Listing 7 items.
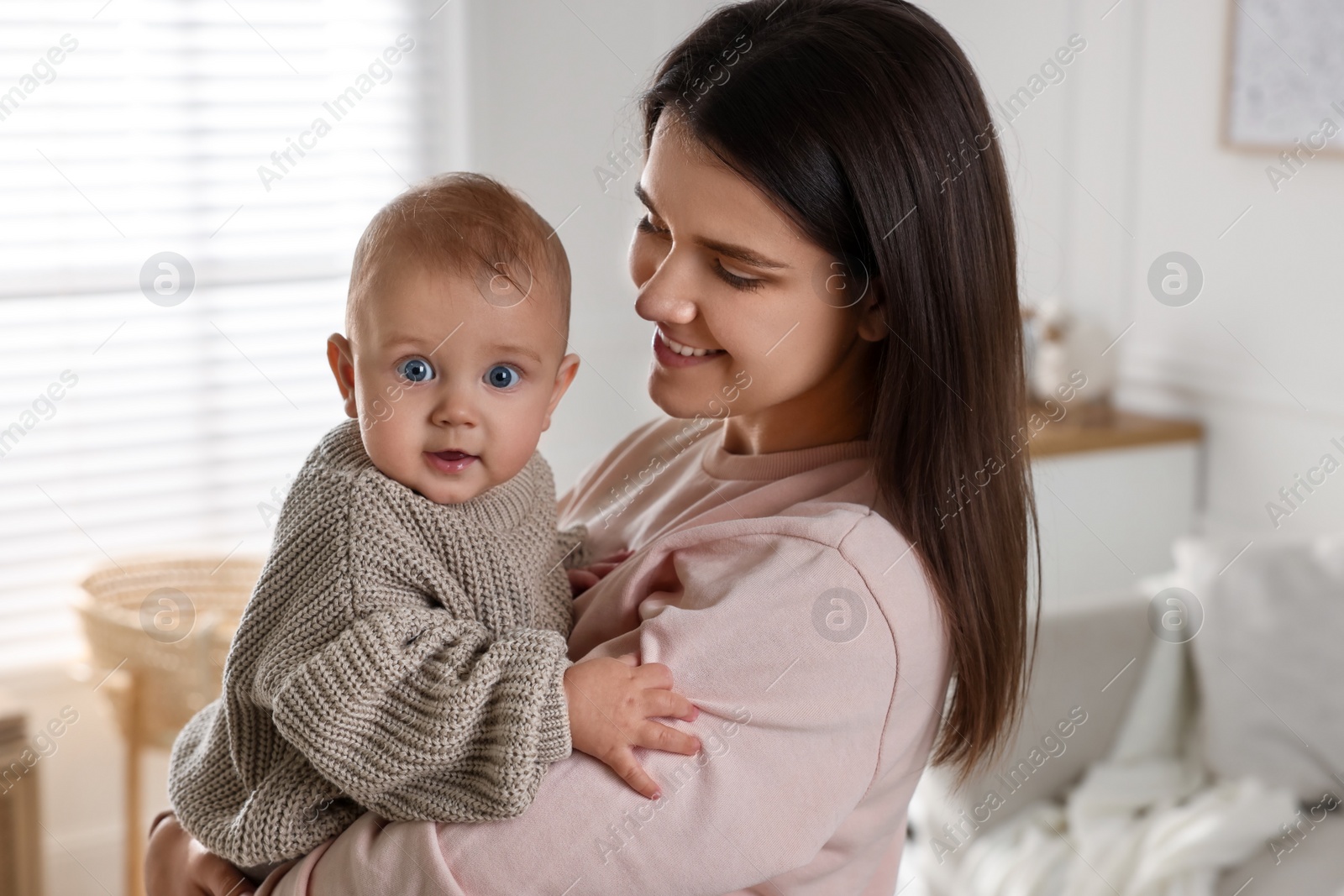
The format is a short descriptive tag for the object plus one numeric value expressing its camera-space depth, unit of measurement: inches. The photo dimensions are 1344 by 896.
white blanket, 79.4
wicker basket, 96.4
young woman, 36.8
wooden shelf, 105.7
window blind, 117.9
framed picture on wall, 96.9
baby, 36.3
